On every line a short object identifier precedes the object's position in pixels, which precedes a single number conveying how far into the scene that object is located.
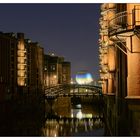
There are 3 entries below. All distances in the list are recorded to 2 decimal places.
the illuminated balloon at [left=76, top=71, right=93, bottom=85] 150.50
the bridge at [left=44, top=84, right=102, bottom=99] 77.57
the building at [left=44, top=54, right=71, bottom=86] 103.12
